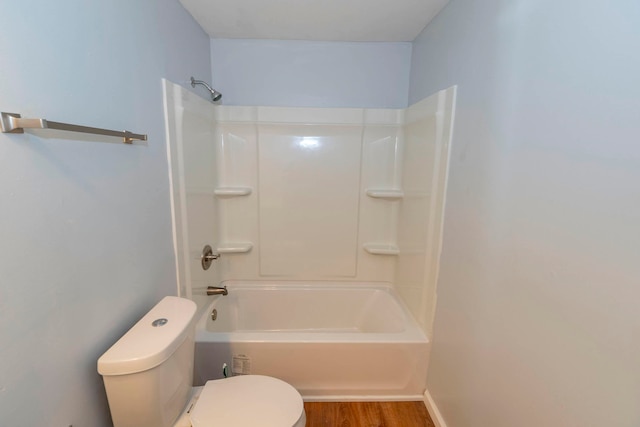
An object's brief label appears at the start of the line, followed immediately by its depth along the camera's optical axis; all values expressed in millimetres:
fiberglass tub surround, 1645
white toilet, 894
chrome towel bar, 642
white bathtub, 1625
